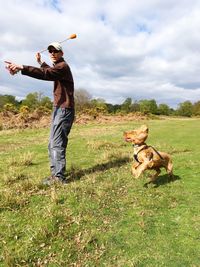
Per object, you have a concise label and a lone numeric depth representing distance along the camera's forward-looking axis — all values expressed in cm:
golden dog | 395
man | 406
